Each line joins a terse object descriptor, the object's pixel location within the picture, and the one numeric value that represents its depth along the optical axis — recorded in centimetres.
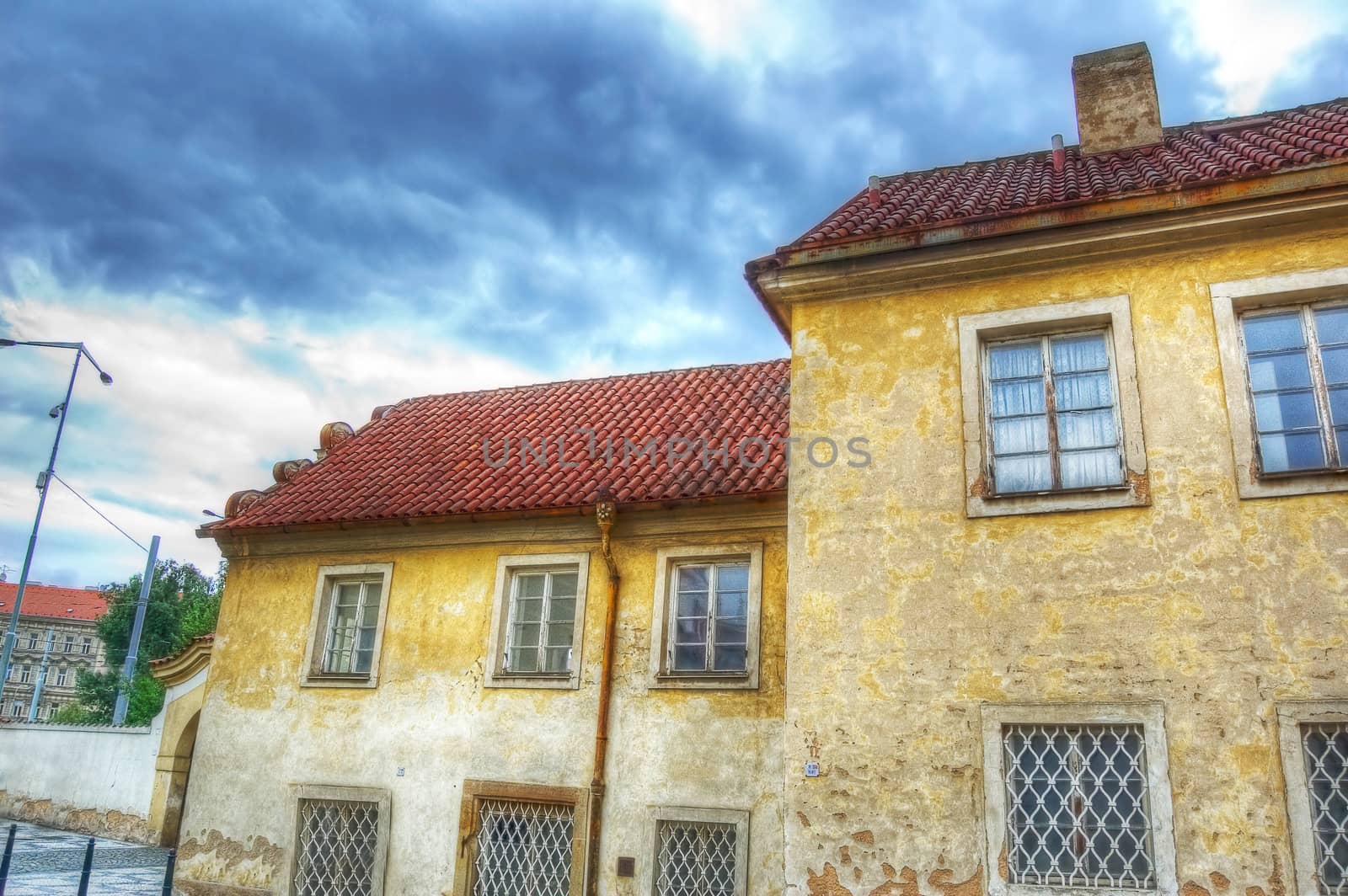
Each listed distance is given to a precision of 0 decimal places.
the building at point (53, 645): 7225
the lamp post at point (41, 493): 2092
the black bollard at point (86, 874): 1078
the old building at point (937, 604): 686
